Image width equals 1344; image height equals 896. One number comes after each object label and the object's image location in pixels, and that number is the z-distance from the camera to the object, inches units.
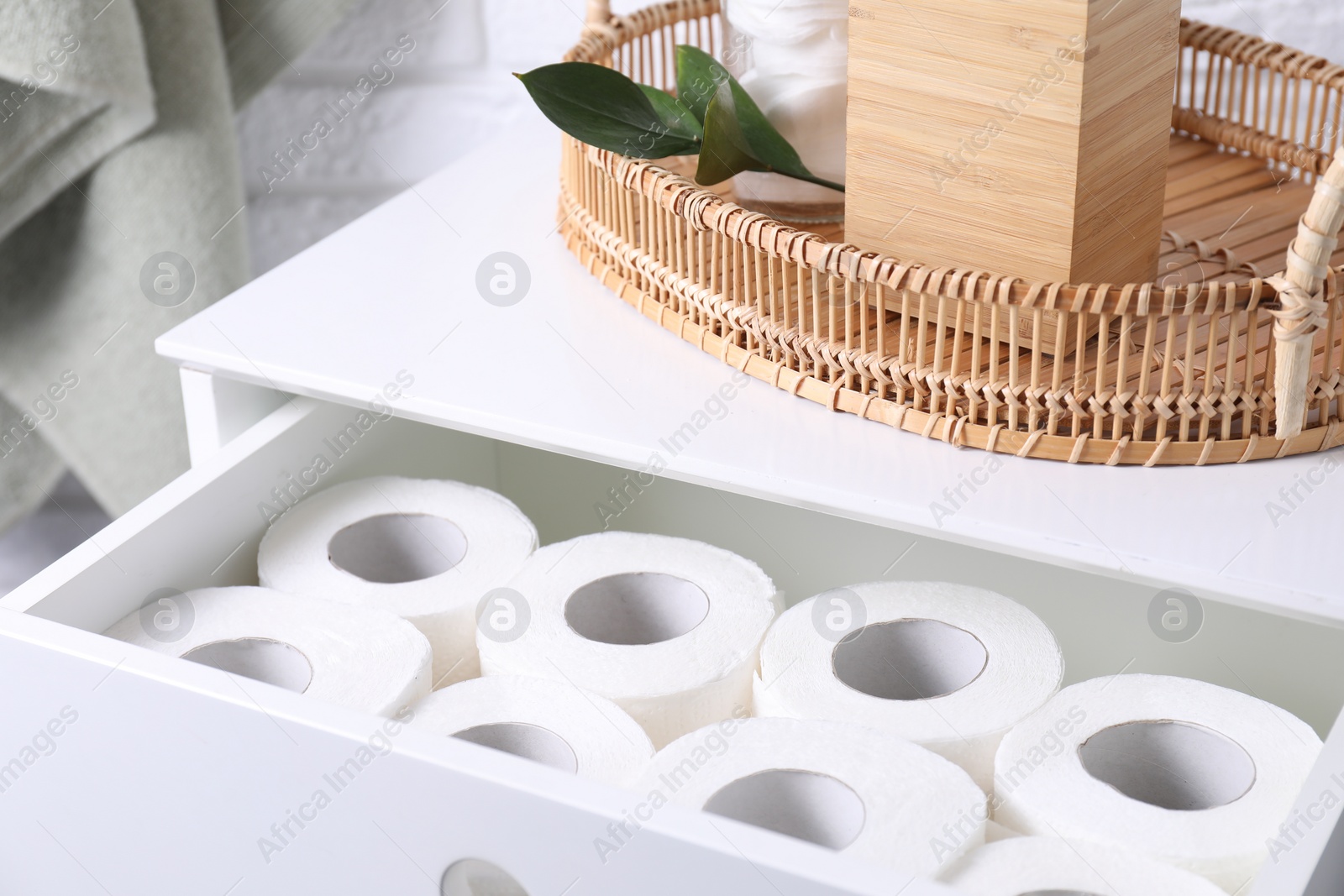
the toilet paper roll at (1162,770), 40.0
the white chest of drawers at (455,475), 39.5
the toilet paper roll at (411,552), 44.2
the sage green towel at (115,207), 51.0
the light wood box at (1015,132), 41.9
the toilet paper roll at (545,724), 41.6
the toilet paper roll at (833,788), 40.2
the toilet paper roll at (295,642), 42.5
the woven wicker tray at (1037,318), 41.3
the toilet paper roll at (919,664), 41.8
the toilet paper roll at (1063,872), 39.6
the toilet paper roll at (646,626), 42.6
